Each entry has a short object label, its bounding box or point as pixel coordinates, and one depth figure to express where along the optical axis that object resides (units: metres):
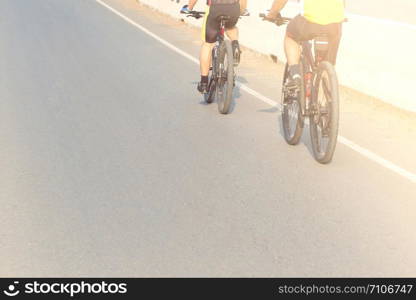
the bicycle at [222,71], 9.44
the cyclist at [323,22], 7.63
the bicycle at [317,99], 7.23
